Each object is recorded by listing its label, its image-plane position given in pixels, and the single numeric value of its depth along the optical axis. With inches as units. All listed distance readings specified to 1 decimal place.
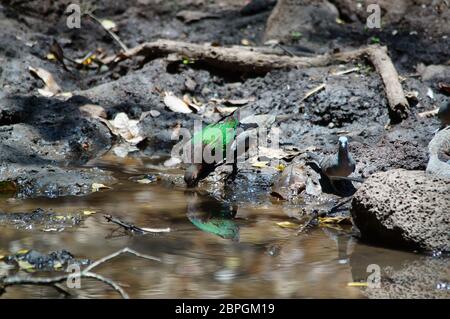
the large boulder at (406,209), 336.5
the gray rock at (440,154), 395.0
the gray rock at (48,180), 457.6
